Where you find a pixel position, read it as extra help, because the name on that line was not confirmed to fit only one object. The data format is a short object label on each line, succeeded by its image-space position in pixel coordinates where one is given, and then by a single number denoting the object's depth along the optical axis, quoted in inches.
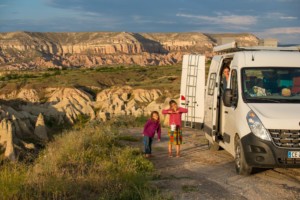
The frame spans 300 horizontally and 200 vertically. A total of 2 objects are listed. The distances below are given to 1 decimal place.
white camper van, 341.7
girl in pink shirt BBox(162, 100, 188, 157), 471.2
